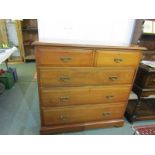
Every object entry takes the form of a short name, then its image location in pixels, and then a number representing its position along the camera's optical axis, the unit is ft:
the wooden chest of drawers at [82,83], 4.07
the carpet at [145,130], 4.94
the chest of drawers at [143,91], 5.14
